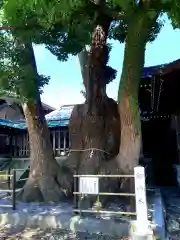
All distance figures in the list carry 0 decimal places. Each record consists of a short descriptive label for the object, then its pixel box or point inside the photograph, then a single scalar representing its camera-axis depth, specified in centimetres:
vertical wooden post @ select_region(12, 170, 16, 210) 504
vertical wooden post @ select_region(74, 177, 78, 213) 456
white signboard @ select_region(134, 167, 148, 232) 338
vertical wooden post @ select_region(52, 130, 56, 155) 1175
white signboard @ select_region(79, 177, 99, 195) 439
